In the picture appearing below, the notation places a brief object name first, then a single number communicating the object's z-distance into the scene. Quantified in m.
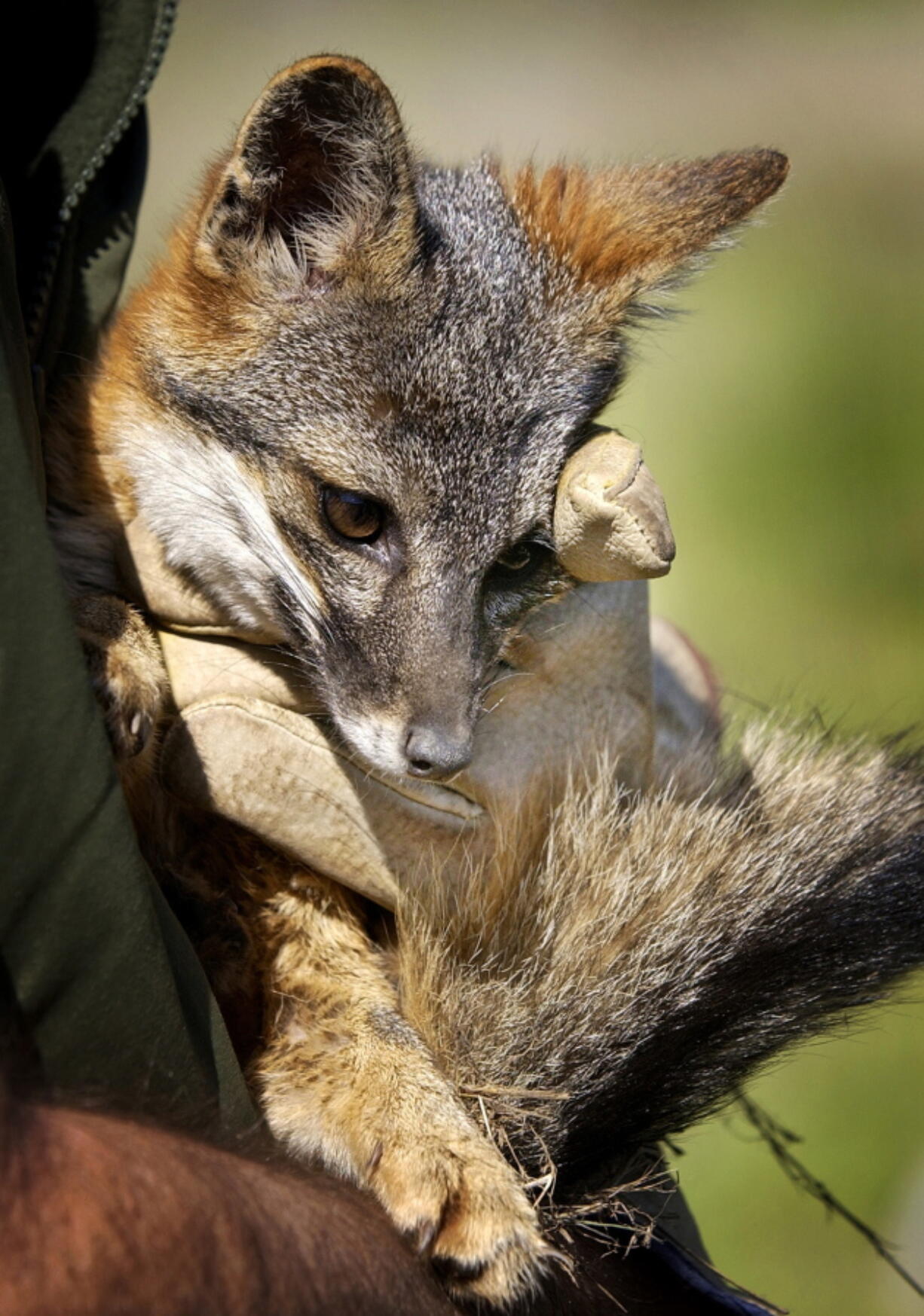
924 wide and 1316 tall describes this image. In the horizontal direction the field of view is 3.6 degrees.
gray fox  3.21
